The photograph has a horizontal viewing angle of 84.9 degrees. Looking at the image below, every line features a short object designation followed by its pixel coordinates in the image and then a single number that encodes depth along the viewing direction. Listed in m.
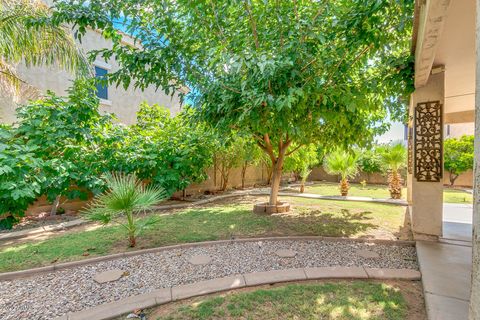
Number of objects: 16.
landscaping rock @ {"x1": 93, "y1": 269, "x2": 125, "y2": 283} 3.49
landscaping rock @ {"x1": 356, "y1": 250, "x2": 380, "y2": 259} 4.30
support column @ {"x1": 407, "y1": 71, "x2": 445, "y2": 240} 4.92
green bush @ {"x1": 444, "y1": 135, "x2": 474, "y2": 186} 13.98
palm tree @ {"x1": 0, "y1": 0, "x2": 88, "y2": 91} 6.04
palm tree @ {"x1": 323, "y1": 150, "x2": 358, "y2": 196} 11.16
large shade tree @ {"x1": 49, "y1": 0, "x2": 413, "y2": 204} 3.88
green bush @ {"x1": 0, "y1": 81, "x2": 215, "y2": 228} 5.22
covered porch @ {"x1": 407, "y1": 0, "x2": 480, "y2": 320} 2.92
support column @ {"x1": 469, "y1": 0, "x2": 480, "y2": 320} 1.12
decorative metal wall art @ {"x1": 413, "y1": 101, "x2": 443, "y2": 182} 4.96
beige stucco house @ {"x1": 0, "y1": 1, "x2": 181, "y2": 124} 8.78
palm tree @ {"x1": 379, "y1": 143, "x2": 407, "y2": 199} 10.17
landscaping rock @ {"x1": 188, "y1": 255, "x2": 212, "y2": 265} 4.04
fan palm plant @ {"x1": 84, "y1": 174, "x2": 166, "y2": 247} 4.32
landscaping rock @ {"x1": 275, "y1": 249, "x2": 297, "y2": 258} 4.29
